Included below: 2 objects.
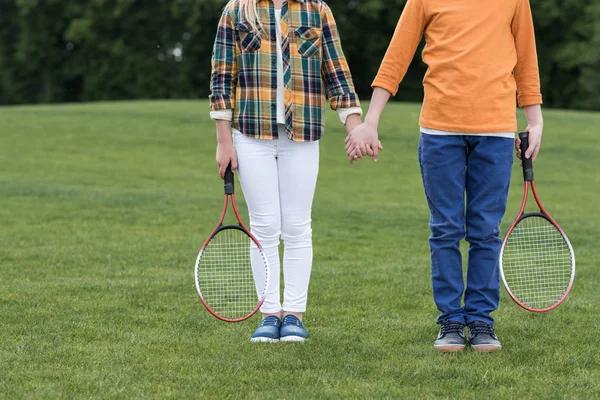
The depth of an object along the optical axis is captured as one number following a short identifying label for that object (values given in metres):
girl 10.10
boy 9.66
